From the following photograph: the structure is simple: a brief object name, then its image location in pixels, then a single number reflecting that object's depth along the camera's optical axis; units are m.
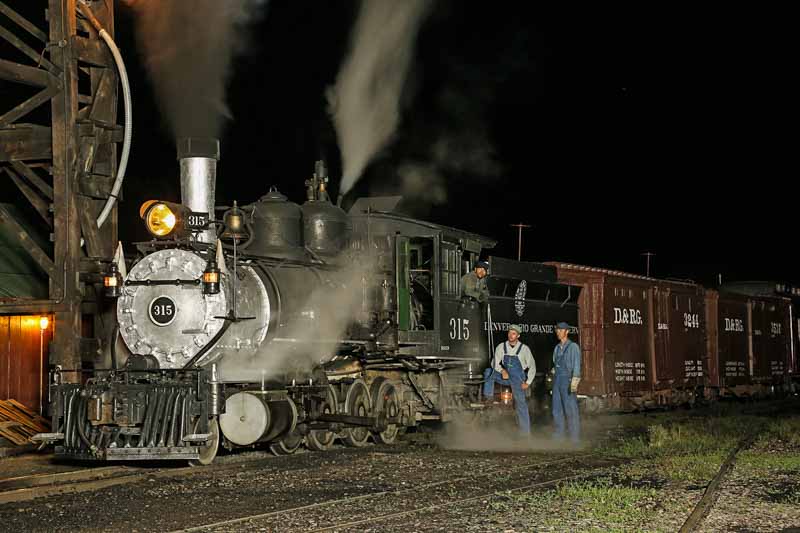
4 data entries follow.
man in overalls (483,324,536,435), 14.85
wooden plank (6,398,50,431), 16.19
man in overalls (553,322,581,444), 14.34
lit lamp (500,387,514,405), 14.83
